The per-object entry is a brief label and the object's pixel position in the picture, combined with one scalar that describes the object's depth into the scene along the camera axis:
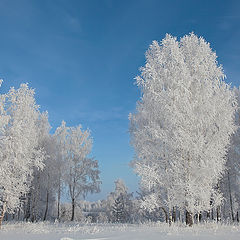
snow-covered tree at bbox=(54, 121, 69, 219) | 26.58
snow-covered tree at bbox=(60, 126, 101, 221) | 26.56
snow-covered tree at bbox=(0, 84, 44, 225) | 14.42
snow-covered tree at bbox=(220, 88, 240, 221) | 20.52
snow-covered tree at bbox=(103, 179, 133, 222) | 45.41
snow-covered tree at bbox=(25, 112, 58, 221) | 25.59
